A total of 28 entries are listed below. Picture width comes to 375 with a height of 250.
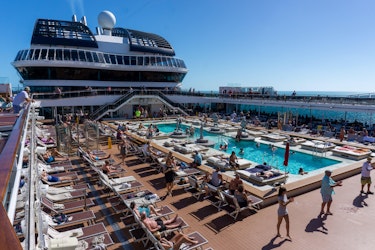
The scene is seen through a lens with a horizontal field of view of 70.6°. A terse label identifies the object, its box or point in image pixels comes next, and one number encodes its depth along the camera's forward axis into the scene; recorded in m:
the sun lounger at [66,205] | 7.16
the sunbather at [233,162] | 12.04
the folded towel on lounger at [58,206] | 7.34
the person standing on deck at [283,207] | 6.57
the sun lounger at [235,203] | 7.74
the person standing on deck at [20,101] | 7.17
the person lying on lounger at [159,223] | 6.41
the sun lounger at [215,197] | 8.40
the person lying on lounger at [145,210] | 7.11
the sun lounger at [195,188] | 9.25
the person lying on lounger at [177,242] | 5.71
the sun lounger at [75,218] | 6.50
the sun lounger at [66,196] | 7.87
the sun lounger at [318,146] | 15.56
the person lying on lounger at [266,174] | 10.32
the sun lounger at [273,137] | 18.88
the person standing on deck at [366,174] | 8.96
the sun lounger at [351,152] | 14.04
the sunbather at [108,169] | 10.61
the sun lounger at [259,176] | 10.13
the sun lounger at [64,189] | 8.23
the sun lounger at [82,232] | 5.90
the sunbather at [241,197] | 7.98
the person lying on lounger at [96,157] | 12.64
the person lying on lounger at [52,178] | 9.24
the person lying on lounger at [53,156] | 11.78
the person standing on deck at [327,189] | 7.59
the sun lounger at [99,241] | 5.75
